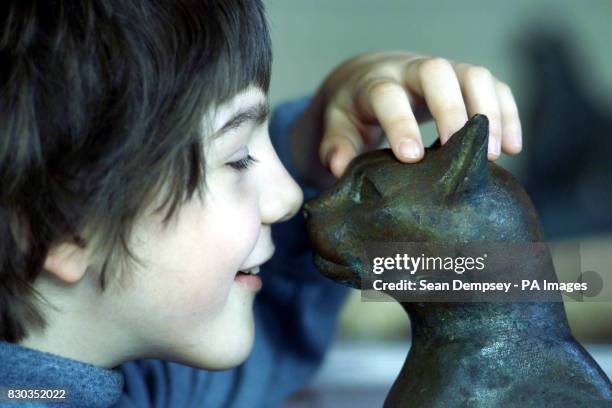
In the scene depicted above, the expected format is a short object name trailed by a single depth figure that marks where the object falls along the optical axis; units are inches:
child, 28.2
